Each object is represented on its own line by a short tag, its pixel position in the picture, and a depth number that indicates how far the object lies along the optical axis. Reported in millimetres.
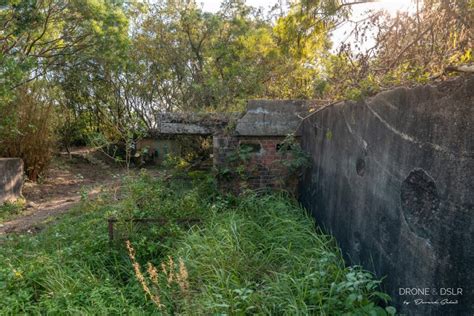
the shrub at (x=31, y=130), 8391
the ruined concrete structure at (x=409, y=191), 1591
